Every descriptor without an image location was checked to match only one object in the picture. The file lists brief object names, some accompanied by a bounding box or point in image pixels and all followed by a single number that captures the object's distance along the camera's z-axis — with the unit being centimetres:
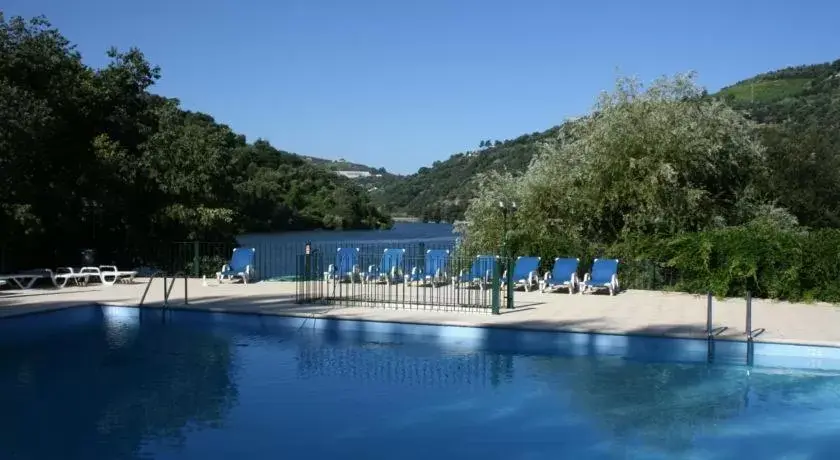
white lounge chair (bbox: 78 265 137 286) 1591
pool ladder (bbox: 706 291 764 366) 912
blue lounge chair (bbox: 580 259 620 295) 1371
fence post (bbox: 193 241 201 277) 1566
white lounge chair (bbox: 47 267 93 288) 1540
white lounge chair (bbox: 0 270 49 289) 1491
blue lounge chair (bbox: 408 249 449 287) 1528
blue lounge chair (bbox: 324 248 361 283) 1573
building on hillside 11834
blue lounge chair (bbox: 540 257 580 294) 1409
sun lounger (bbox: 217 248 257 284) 1628
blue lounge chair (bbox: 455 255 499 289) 1434
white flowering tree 1556
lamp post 1157
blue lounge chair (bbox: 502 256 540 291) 1438
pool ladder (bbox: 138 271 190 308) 1235
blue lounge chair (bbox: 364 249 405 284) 1591
